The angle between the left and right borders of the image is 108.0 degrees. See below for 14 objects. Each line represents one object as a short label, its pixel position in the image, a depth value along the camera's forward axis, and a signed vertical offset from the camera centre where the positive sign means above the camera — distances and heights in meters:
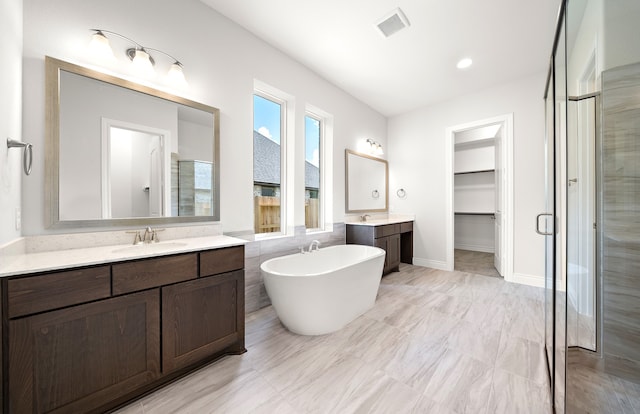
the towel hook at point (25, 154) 1.13 +0.29
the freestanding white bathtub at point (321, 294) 1.86 -0.75
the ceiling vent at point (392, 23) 2.13 +1.77
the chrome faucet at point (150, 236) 1.70 -0.21
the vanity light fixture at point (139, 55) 1.54 +1.09
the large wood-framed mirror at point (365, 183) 3.70 +0.41
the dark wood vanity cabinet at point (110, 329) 0.99 -0.64
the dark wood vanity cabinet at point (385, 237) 3.30 -0.46
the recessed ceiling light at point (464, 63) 2.83 +1.78
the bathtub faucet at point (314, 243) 2.78 -0.46
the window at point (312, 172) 3.26 +0.50
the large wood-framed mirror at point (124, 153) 1.45 +0.40
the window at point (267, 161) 2.69 +0.55
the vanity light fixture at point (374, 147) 4.08 +1.07
